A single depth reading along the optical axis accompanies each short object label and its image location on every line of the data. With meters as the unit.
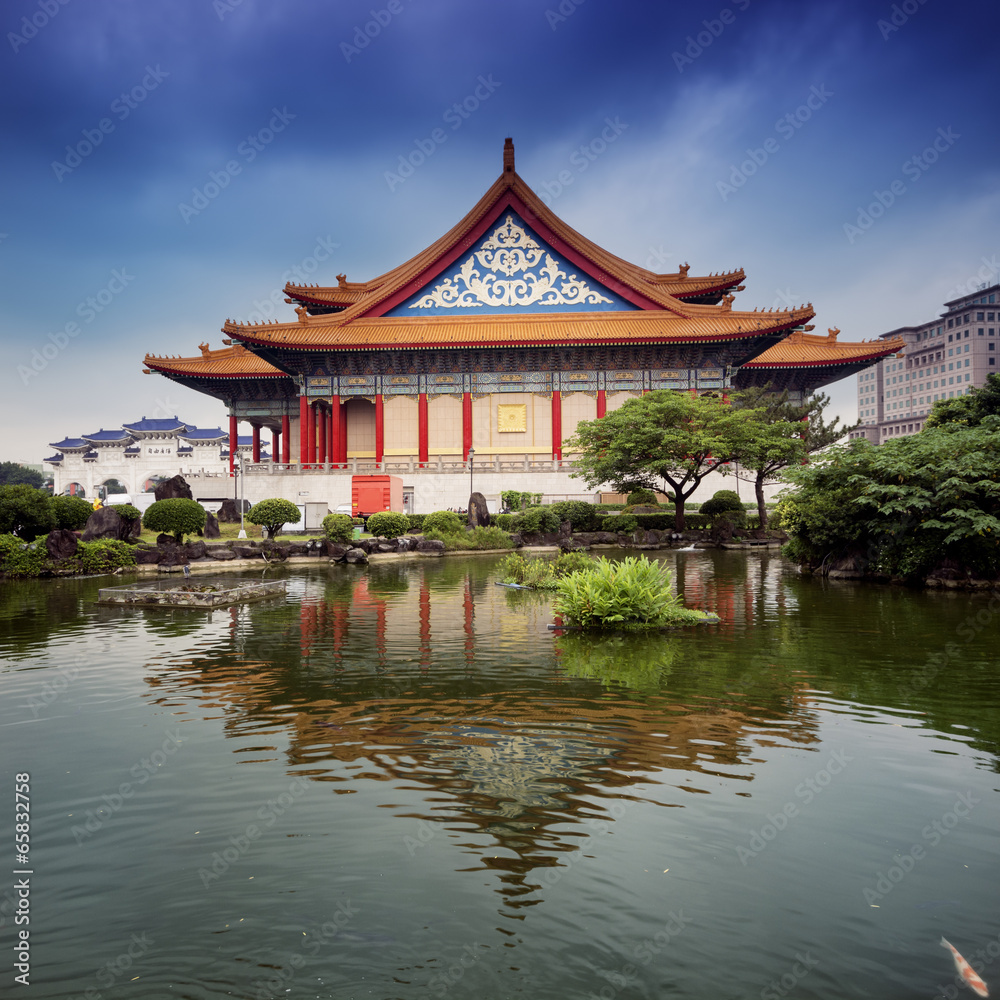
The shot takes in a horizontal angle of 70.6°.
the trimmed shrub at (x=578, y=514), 29.64
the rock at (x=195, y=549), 21.49
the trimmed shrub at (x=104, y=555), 20.12
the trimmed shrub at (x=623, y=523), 28.67
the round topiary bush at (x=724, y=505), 30.48
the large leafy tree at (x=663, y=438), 27.61
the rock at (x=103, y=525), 22.12
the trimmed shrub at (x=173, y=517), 23.05
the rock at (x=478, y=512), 30.00
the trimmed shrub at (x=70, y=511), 22.41
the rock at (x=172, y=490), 27.75
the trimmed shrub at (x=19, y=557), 18.88
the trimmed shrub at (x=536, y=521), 28.48
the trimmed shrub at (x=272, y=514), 24.81
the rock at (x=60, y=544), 19.81
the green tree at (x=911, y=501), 13.43
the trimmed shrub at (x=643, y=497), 32.50
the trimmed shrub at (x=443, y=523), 27.30
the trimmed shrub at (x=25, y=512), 20.62
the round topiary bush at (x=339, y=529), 23.73
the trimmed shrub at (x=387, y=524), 25.86
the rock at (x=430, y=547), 25.25
